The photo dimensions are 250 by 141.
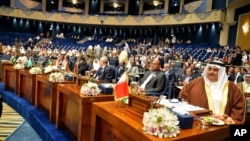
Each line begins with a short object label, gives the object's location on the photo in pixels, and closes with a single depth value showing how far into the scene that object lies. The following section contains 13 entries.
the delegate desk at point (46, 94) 3.73
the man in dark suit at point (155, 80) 4.29
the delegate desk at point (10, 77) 5.72
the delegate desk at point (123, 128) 1.52
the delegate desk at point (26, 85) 4.81
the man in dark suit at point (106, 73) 5.58
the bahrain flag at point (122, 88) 2.39
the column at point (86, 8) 25.70
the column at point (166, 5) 22.41
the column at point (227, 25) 15.18
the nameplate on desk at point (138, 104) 1.83
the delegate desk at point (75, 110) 2.73
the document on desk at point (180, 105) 1.99
